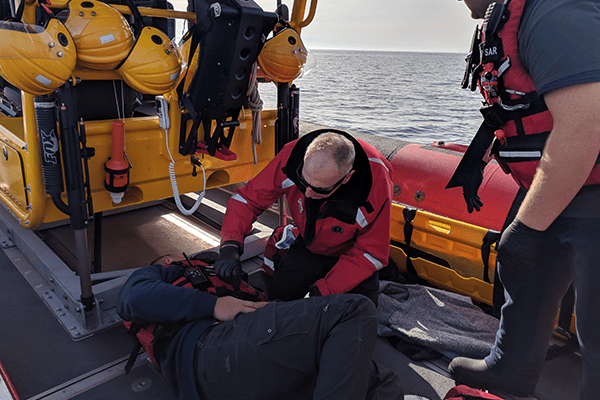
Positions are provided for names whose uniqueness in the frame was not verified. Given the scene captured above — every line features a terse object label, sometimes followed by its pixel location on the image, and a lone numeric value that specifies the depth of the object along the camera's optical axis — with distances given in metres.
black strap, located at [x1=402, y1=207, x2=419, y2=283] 2.76
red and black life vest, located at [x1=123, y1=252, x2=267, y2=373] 1.74
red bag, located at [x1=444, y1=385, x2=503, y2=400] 1.66
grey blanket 2.18
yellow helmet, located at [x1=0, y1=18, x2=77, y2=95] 1.73
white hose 2.47
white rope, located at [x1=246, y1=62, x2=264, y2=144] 2.47
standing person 1.15
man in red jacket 1.95
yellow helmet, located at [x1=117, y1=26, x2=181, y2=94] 2.07
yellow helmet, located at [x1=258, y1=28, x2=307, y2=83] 2.49
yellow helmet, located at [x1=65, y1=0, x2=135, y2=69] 1.90
